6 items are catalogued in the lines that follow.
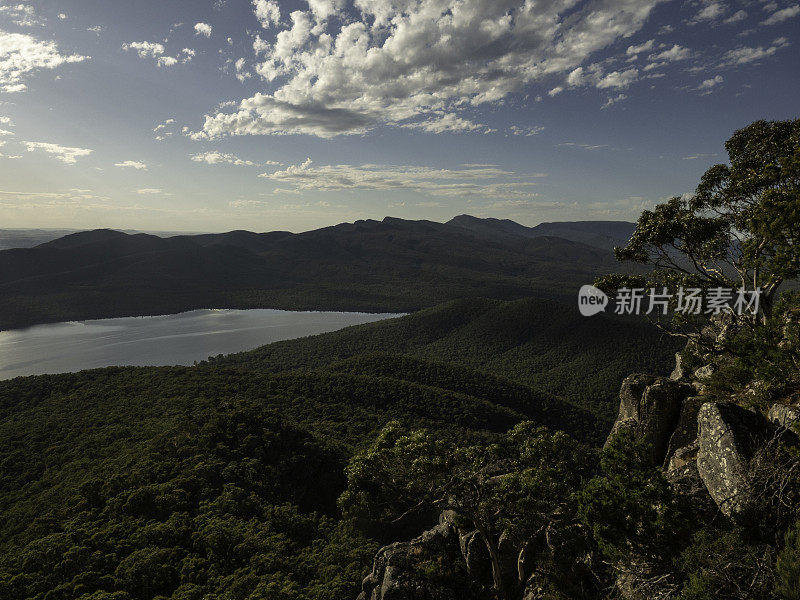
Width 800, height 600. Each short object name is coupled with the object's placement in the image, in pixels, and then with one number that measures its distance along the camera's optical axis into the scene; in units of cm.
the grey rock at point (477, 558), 1945
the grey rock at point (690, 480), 1332
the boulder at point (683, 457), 1682
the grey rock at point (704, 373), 2136
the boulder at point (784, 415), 1306
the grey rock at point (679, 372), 2660
